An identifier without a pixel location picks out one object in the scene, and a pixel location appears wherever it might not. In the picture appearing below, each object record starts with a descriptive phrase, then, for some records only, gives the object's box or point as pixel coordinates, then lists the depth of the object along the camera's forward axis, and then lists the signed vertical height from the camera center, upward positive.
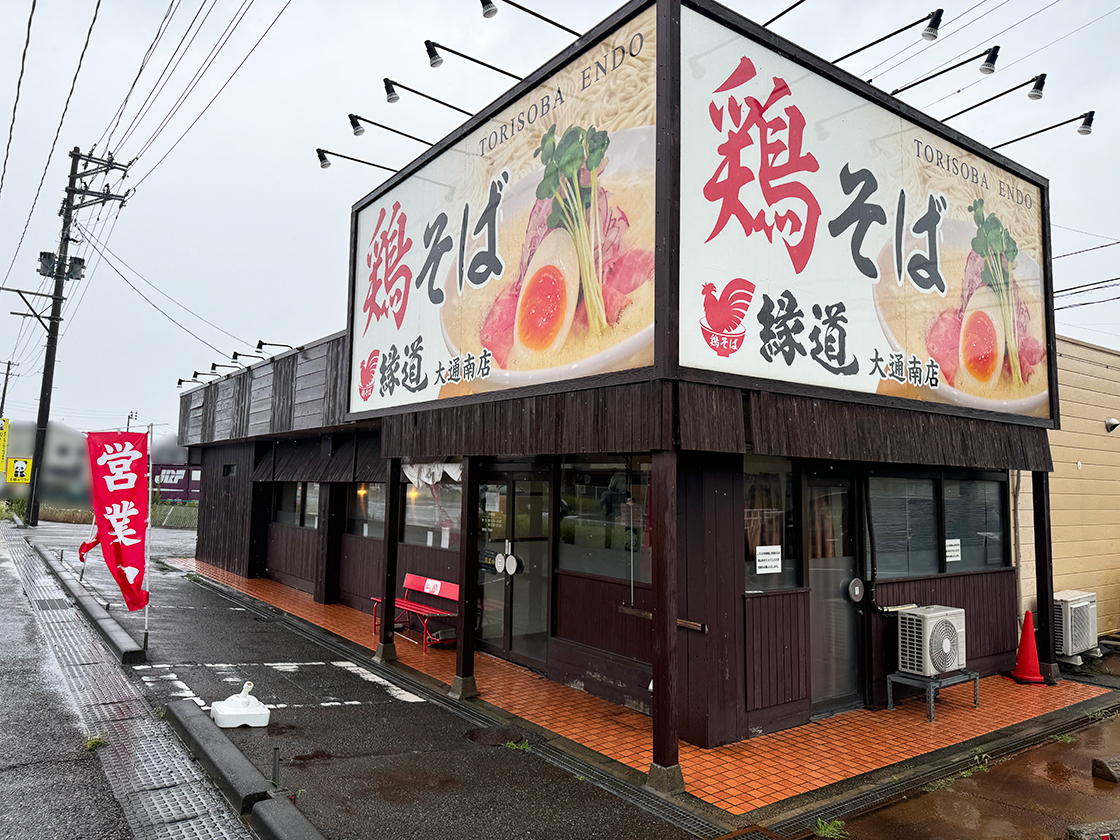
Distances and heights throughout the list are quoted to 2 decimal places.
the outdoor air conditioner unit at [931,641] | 7.61 -1.67
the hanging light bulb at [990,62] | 6.90 +4.19
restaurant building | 5.86 +1.21
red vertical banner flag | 9.50 -0.34
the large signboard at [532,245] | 5.96 +2.49
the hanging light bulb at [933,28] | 6.25 +4.11
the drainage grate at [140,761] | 4.73 -2.30
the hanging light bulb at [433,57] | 7.06 +4.28
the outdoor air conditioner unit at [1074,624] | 9.62 -1.85
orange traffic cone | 9.09 -2.22
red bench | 10.47 -1.78
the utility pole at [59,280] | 28.09 +7.93
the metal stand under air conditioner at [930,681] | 7.50 -2.09
